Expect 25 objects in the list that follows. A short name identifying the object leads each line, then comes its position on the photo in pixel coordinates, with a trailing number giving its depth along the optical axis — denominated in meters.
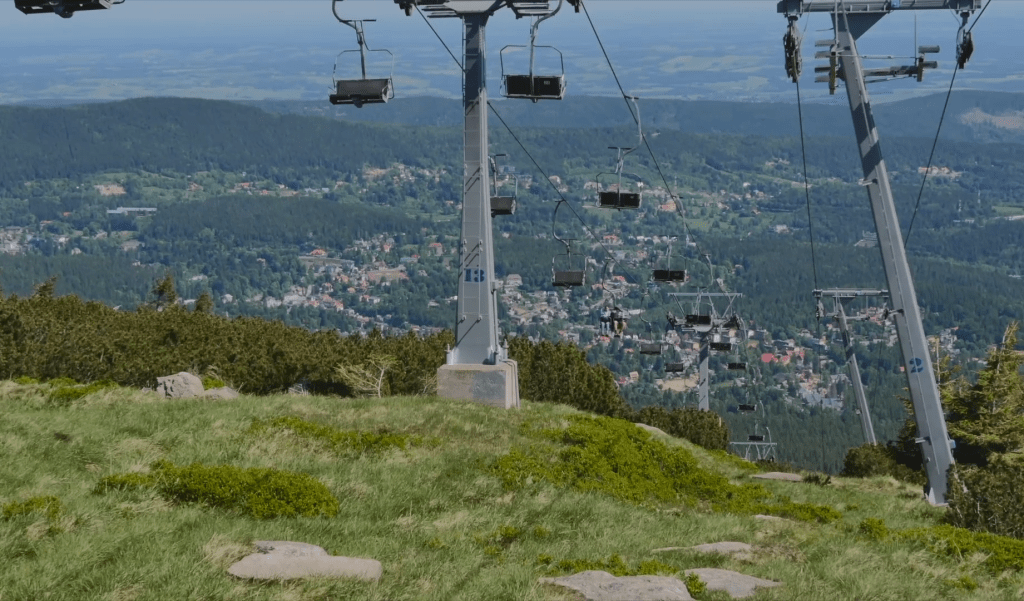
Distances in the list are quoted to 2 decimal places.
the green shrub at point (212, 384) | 26.23
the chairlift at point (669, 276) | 47.75
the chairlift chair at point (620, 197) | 29.78
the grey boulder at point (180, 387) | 24.39
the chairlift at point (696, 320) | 51.56
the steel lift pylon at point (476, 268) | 23.67
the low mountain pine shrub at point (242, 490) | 13.23
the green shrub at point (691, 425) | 48.47
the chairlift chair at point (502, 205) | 28.90
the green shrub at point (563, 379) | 41.59
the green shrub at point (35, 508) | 11.88
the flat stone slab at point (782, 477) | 25.78
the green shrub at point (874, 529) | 15.94
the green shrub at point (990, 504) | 17.89
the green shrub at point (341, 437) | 17.52
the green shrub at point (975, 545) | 14.47
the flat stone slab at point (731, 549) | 13.71
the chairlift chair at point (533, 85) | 21.00
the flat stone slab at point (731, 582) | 11.63
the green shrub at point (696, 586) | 11.44
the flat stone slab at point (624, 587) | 11.01
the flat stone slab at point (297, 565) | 10.72
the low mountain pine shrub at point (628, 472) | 17.28
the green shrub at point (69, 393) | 19.73
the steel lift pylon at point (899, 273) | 25.39
